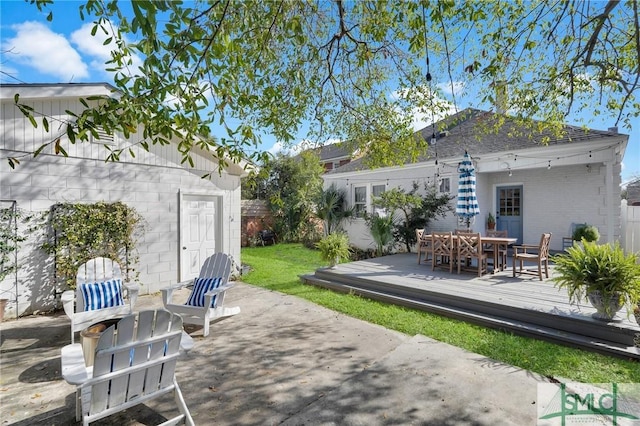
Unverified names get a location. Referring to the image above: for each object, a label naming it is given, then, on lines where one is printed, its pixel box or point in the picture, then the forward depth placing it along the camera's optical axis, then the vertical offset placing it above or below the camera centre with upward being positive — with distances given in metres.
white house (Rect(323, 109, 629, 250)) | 8.53 +1.24
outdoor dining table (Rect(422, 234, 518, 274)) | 7.22 -0.70
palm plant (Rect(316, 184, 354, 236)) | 14.37 +0.27
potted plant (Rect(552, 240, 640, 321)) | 4.04 -0.87
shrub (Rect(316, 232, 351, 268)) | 8.12 -0.92
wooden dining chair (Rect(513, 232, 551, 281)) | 6.63 -0.95
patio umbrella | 8.39 +0.56
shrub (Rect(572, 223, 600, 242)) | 8.58 -0.55
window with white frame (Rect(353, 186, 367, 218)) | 14.06 +0.64
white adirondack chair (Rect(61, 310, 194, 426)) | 2.51 -1.30
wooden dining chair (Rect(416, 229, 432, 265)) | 8.45 -0.82
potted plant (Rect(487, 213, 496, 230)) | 11.13 -0.31
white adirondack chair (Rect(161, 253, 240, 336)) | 4.95 -1.39
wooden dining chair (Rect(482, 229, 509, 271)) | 7.68 -1.01
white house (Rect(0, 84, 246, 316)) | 5.60 +0.53
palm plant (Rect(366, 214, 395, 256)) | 11.52 -0.62
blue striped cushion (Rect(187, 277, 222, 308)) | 5.36 -1.32
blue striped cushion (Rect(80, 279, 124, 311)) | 4.89 -1.31
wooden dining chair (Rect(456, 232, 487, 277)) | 7.15 -0.82
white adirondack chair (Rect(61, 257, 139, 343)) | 4.63 -1.30
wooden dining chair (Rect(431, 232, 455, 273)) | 7.61 -0.83
